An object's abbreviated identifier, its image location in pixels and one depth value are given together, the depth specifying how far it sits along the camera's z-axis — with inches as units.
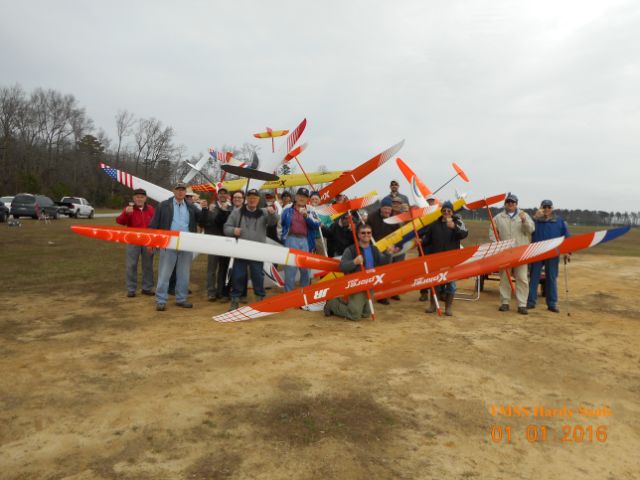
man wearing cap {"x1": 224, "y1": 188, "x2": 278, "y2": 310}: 237.0
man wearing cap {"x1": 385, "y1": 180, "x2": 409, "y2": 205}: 321.1
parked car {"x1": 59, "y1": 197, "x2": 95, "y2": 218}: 1145.4
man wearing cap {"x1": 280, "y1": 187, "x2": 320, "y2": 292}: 250.4
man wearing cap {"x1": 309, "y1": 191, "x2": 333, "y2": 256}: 263.4
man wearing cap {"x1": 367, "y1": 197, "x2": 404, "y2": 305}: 273.6
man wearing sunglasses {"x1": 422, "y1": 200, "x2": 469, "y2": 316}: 244.4
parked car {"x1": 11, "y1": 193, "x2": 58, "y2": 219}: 917.8
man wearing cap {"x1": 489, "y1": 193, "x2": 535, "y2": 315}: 254.4
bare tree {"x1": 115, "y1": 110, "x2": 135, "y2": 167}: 2539.4
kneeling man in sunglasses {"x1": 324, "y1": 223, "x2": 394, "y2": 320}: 223.9
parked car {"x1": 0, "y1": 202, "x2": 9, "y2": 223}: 820.0
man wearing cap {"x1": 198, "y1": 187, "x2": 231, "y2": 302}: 259.9
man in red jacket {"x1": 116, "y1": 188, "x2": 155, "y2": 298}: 263.7
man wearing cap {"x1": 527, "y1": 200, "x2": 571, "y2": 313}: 260.8
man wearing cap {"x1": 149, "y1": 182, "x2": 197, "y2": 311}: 236.5
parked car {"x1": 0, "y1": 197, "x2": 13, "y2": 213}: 1042.7
